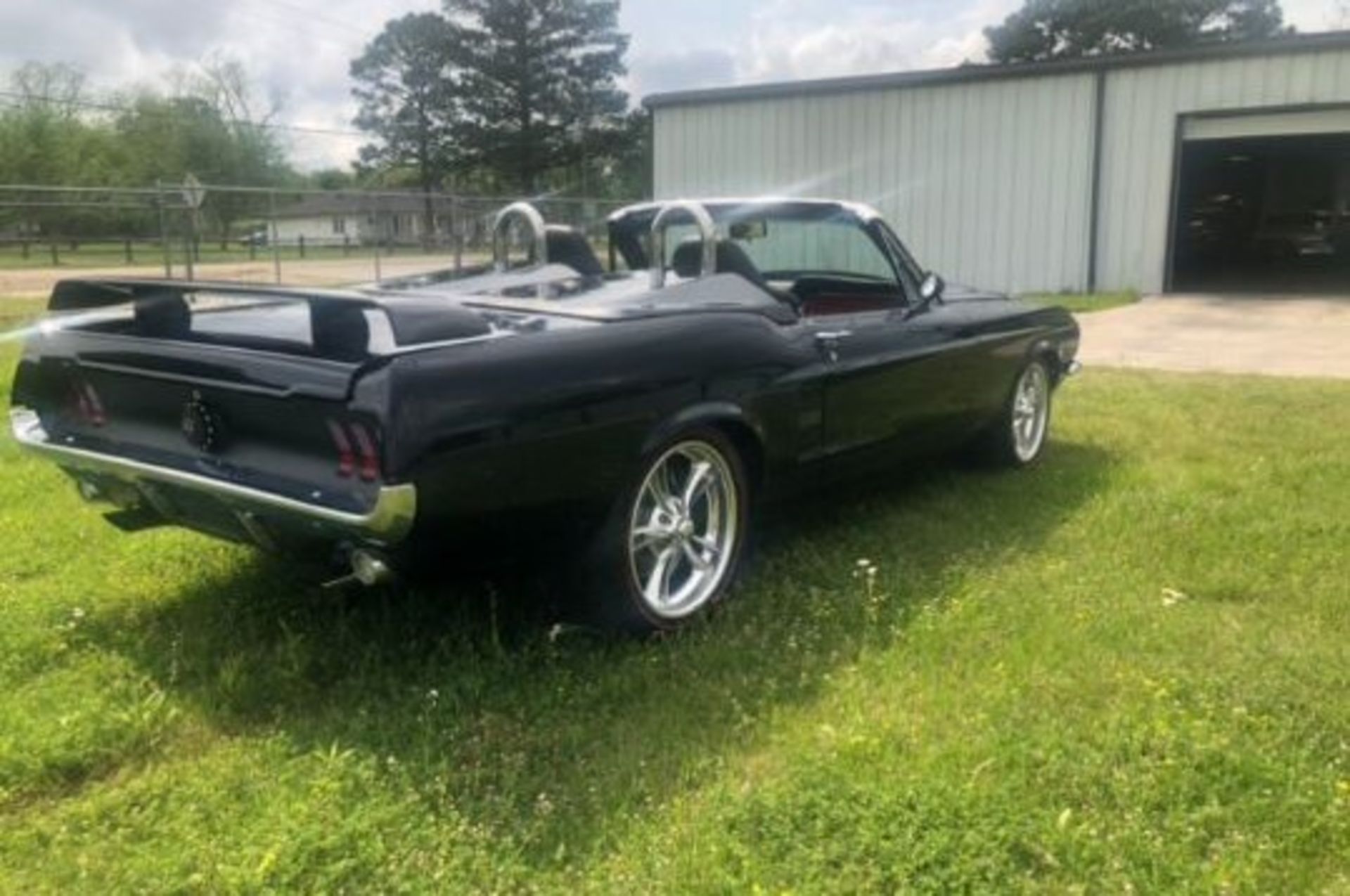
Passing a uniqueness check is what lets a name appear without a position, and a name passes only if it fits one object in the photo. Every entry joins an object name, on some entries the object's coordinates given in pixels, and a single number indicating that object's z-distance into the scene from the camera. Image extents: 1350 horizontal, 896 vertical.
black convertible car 2.89
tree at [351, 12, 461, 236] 61.75
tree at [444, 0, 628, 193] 59.88
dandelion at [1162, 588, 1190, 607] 3.91
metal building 16.02
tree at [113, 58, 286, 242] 58.50
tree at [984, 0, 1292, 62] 54.31
